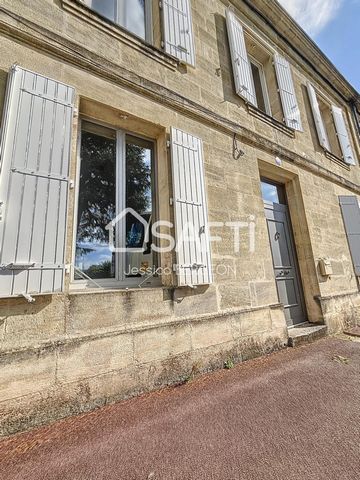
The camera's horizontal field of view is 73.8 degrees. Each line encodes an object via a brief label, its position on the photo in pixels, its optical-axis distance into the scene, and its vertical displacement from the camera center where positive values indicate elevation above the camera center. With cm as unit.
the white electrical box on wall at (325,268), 420 +23
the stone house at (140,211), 183 +89
